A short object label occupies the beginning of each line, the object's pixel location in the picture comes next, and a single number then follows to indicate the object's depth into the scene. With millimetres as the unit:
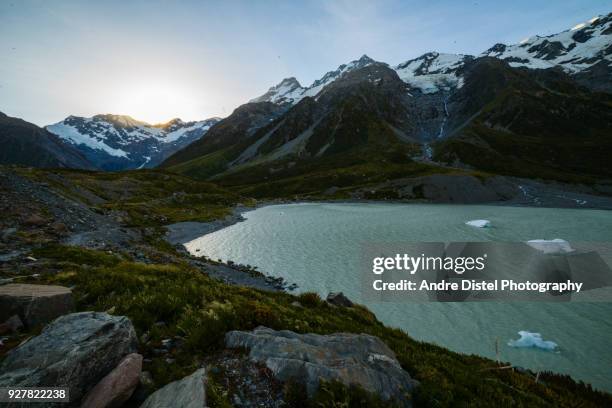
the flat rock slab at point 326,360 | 7777
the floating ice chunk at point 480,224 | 60719
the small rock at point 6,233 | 21638
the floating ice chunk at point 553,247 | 33969
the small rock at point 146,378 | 6879
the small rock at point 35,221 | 29316
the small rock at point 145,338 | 8820
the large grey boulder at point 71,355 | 5863
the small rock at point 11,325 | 8445
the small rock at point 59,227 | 30262
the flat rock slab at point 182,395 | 6125
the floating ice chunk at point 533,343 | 19125
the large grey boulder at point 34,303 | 9082
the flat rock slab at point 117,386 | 6000
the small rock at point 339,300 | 18816
